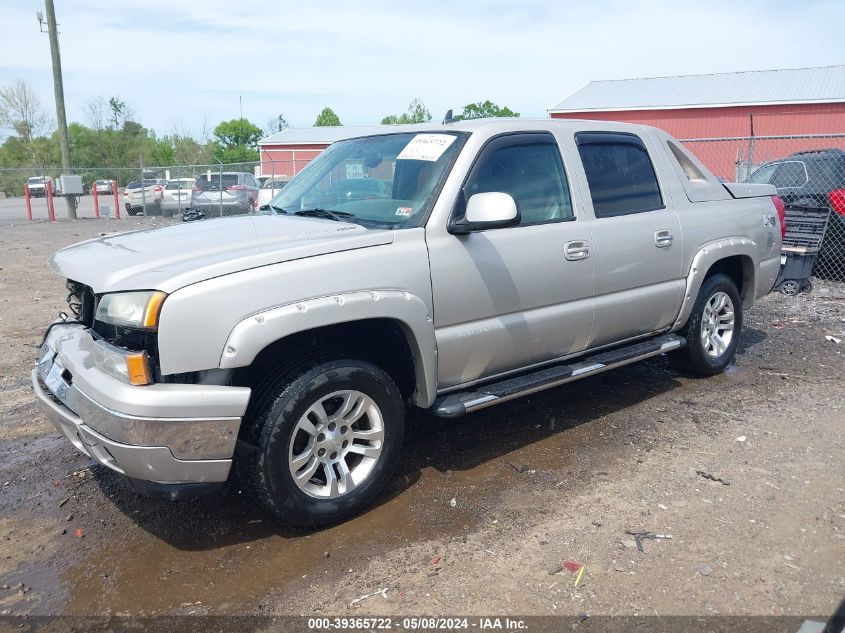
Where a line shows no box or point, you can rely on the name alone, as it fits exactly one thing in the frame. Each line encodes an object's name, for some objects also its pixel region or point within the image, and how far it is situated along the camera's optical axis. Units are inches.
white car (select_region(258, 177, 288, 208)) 625.5
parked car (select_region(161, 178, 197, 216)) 868.6
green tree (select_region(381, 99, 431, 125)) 2789.9
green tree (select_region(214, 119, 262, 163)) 2933.1
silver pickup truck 115.1
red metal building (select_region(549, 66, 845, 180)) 1196.5
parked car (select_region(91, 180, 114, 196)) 1154.2
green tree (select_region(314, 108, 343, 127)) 2874.0
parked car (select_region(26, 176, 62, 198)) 1341.0
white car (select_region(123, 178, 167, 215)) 903.1
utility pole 857.5
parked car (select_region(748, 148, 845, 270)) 366.6
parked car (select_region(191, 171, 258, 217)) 760.3
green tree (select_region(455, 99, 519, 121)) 2775.6
